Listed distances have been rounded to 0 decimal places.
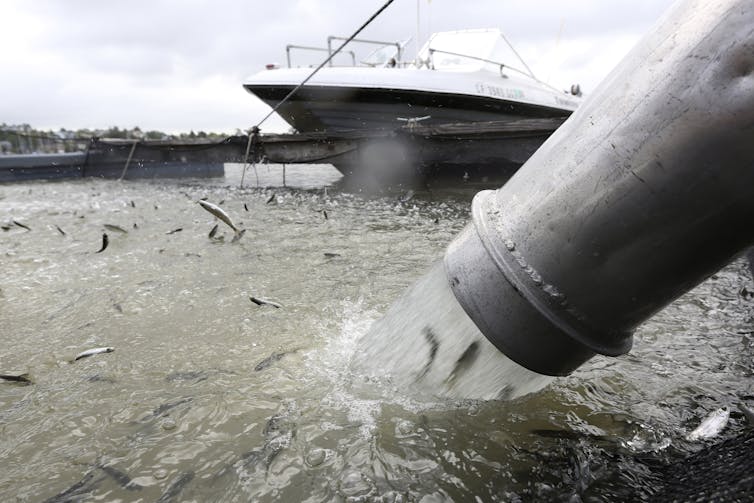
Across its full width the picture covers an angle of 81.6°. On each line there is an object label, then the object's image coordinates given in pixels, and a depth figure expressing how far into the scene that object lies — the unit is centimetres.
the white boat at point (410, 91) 943
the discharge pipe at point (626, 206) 93
